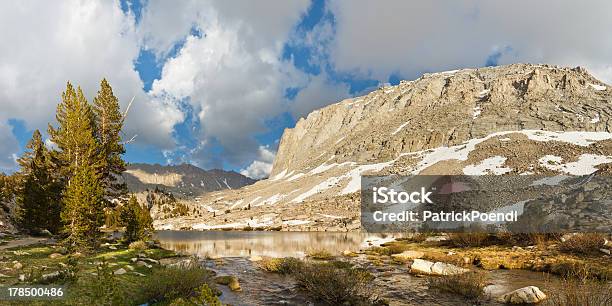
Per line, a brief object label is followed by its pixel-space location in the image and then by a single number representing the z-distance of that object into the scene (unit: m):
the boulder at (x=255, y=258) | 31.65
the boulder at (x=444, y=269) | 20.89
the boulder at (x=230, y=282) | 18.97
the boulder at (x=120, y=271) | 18.00
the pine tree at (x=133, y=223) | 41.47
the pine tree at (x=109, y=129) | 40.53
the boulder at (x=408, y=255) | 31.67
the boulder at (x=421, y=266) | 22.64
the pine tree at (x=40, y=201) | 42.47
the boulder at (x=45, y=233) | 43.92
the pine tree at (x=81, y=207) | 27.16
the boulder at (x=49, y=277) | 14.10
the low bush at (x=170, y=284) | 14.12
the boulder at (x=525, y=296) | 14.91
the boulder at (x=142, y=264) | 22.22
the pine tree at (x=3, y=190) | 52.87
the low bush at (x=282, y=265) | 22.81
